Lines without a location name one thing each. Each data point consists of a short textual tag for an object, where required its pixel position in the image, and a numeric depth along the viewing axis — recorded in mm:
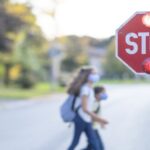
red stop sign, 4465
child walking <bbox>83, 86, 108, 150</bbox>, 8758
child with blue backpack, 8367
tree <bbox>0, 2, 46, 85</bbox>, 39750
